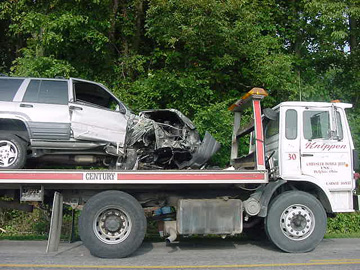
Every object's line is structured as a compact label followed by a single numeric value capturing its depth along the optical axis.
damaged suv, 7.91
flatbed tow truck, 7.39
